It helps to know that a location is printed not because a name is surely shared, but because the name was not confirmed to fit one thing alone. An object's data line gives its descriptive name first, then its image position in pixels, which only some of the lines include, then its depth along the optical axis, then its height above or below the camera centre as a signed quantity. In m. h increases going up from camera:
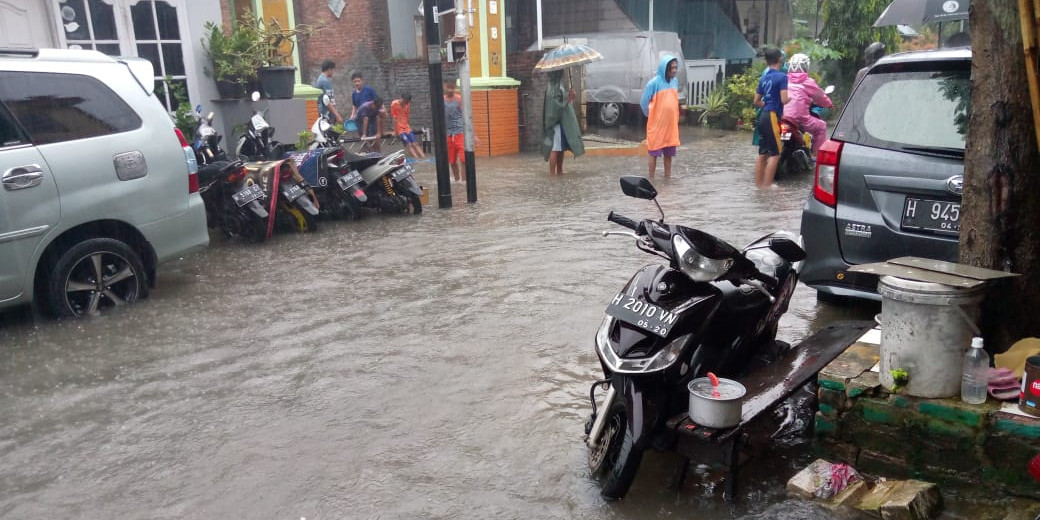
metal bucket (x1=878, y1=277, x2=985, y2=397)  2.89 -1.01
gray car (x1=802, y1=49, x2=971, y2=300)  4.20 -0.62
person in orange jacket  11.27 -0.59
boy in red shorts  12.34 -0.68
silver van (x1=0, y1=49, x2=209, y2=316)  5.34 -0.64
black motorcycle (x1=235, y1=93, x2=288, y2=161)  9.51 -0.65
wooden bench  3.05 -1.34
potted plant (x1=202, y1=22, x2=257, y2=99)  10.38 +0.41
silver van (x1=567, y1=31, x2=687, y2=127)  18.33 +0.03
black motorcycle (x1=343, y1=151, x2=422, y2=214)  9.45 -1.17
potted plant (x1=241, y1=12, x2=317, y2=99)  10.56 +0.42
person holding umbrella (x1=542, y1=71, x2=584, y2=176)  12.16 -0.76
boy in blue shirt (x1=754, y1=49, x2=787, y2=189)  9.93 -0.48
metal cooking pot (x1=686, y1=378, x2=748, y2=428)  2.97 -1.27
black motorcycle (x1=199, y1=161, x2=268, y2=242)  8.12 -1.13
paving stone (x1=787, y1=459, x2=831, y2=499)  3.14 -1.66
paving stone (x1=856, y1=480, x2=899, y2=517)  3.00 -1.66
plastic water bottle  2.88 -1.16
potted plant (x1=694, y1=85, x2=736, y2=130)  18.88 -1.08
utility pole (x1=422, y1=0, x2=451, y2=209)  9.13 -0.34
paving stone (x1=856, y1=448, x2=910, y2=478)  3.17 -1.63
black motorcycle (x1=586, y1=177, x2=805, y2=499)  3.05 -1.06
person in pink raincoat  10.76 -0.43
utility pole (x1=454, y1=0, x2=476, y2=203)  9.53 -0.40
